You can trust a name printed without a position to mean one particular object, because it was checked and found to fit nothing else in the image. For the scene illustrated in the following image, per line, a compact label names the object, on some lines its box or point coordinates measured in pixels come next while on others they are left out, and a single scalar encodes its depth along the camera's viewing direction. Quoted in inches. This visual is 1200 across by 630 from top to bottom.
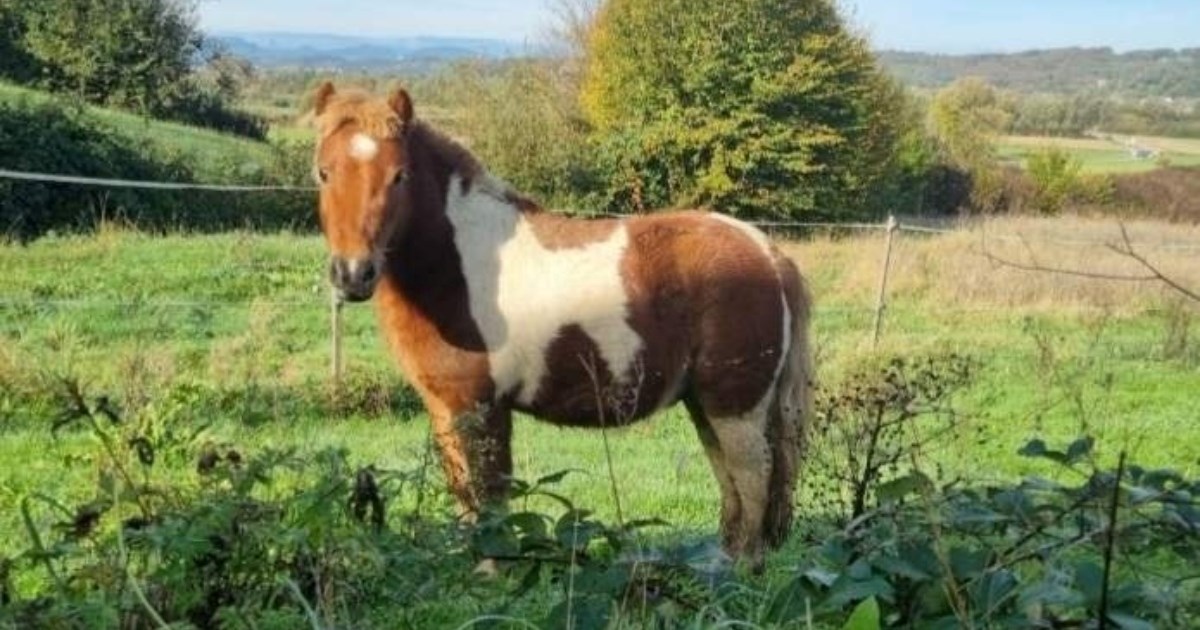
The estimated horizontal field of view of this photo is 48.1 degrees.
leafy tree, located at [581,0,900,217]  1202.0
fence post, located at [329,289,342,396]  387.2
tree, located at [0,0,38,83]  1279.5
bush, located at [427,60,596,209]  1155.9
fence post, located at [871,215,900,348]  517.3
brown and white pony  189.2
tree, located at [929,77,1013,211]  1476.4
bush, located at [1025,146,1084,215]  1432.1
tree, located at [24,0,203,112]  1253.7
